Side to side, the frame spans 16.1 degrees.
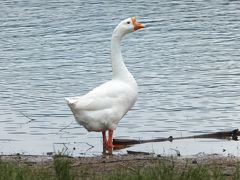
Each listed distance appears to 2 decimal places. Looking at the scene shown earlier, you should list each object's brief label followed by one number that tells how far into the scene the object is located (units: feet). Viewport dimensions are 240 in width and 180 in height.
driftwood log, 47.42
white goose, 44.34
